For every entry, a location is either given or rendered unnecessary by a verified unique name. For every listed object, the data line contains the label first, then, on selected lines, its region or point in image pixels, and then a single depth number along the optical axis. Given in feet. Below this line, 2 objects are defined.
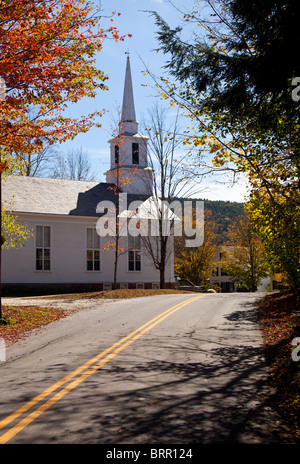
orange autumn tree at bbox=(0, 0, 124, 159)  36.73
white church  92.02
